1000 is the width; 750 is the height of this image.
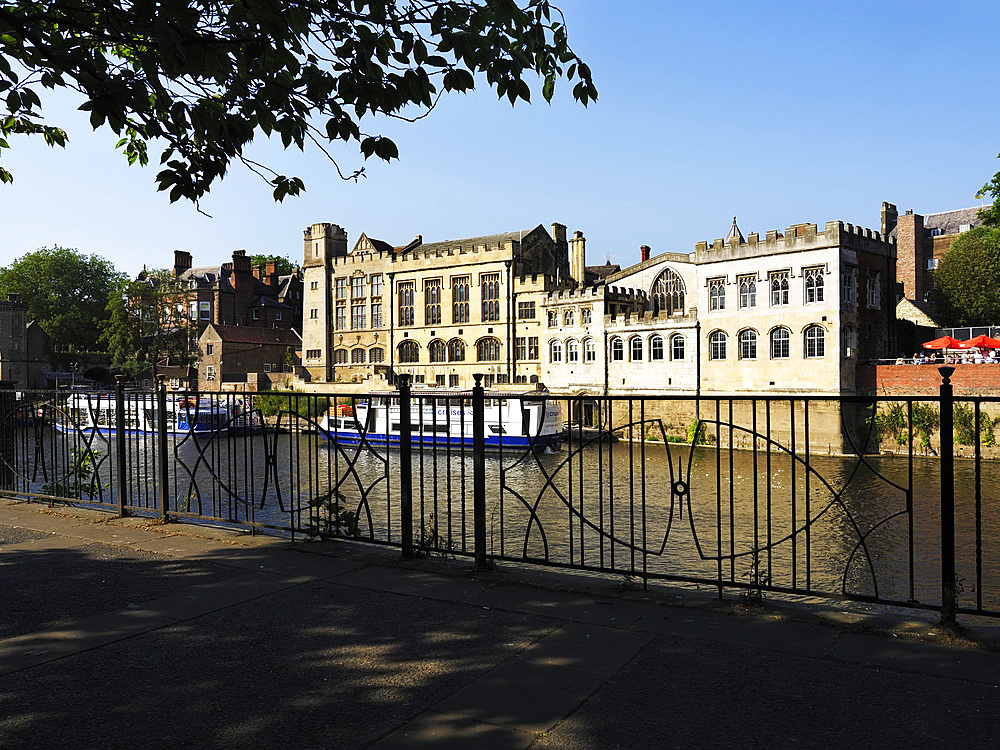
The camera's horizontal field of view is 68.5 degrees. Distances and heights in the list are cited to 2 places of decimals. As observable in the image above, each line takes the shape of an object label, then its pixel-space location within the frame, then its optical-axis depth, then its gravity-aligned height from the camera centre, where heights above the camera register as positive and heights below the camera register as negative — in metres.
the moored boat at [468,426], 35.44 -2.88
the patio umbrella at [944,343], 36.83 +1.04
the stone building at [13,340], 69.44 +3.48
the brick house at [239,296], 75.88 +8.32
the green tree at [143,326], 66.94 +4.52
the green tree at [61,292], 85.62 +10.16
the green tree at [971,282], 47.12 +5.34
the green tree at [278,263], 96.56 +14.91
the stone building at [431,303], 58.69 +5.85
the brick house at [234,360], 67.19 +1.27
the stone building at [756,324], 41.19 +2.62
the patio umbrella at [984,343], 35.41 +0.99
